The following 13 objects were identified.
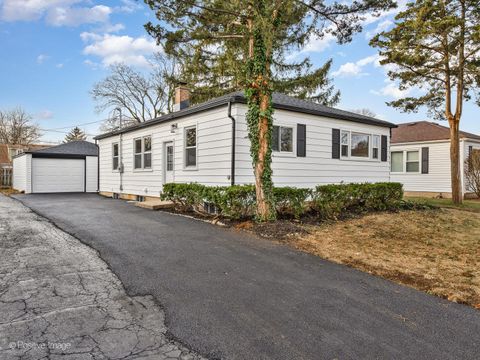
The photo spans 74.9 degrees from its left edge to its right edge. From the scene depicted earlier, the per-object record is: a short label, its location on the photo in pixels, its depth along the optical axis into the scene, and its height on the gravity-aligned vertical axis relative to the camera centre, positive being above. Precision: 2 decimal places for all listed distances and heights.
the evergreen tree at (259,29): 7.36 +3.92
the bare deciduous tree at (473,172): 16.27 +0.25
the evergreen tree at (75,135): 48.22 +6.17
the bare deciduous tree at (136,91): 29.39 +8.03
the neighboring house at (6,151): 29.15 +2.26
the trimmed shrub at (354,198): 8.64 -0.69
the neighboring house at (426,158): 17.09 +1.06
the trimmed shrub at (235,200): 7.57 -0.62
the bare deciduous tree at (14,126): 38.53 +6.04
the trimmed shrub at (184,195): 8.87 -0.60
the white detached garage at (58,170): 18.36 +0.30
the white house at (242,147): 9.05 +1.01
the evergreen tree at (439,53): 12.41 +5.21
